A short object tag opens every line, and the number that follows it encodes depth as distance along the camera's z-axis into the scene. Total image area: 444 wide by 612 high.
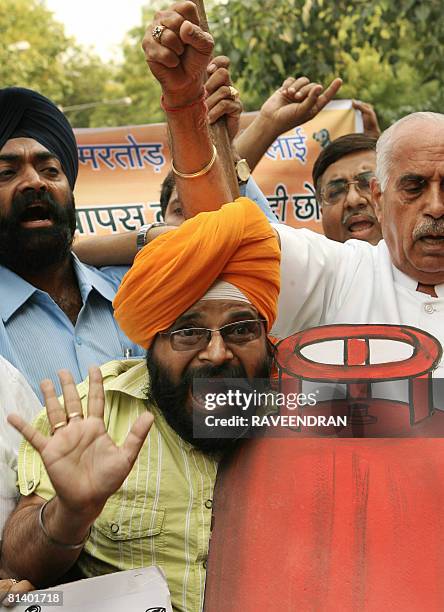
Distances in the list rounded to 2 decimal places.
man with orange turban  2.30
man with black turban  3.31
